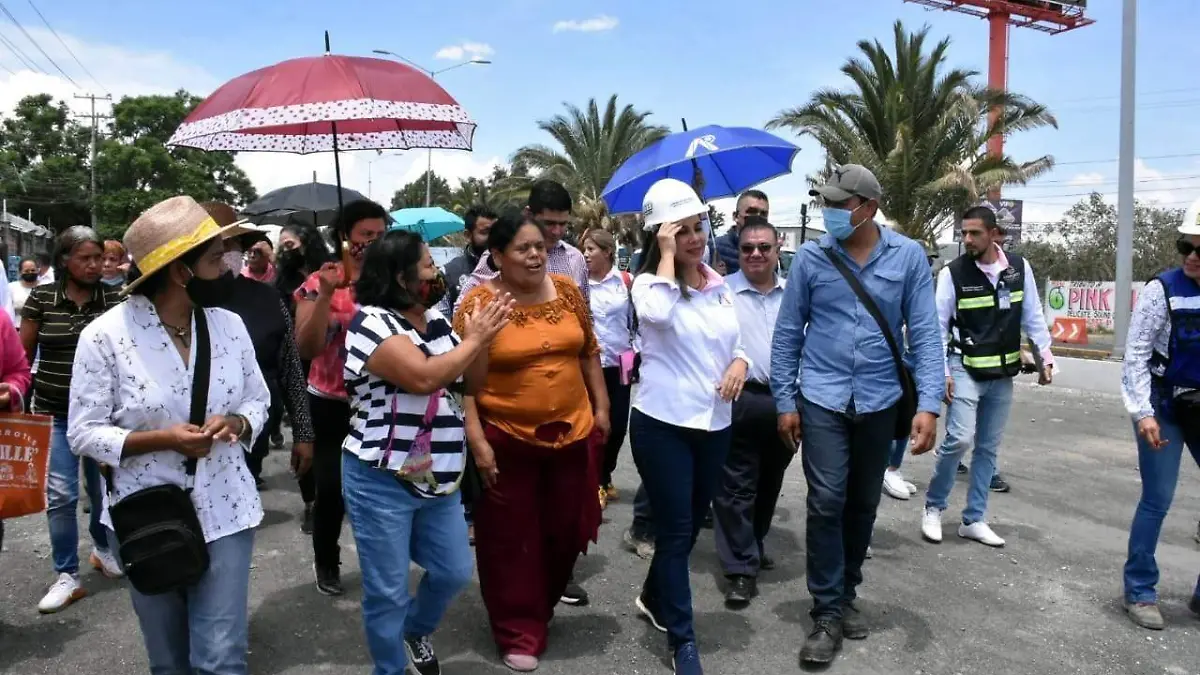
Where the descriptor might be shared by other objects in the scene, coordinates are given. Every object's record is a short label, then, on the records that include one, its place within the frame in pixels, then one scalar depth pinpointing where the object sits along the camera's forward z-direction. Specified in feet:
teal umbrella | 31.17
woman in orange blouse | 11.68
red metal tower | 104.27
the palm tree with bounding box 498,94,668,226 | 88.28
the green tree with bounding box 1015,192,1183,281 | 98.07
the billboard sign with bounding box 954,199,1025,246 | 63.62
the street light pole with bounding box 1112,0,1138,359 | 42.11
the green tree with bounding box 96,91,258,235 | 147.64
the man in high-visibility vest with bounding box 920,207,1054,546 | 17.47
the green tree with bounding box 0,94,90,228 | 172.45
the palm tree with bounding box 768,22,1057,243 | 60.54
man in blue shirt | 12.46
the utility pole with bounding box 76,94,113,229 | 167.73
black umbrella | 30.58
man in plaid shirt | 15.87
